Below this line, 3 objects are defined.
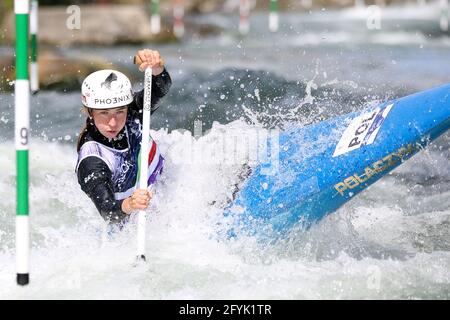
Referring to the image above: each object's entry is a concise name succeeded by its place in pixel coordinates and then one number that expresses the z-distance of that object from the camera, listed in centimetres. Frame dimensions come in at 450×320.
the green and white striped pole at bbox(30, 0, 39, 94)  1980
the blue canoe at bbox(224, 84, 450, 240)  1073
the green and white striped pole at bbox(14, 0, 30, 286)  824
